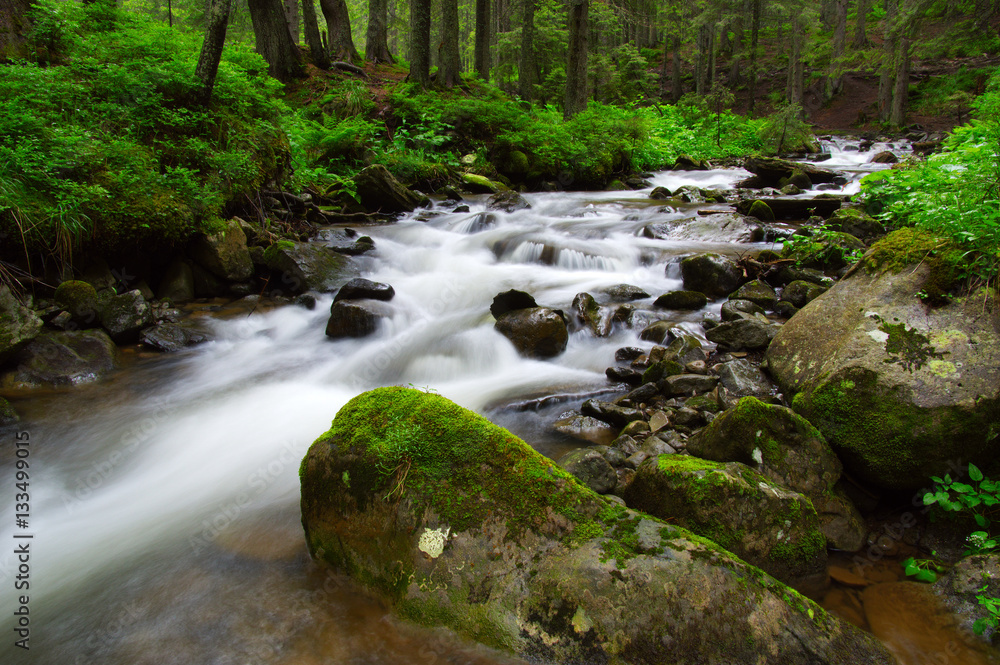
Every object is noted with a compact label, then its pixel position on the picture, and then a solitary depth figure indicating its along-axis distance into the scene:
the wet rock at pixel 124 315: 6.18
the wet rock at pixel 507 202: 12.41
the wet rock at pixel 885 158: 18.60
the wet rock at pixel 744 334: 5.57
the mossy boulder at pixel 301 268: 8.03
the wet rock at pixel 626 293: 7.46
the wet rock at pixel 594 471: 3.53
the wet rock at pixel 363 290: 7.61
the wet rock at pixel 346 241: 9.34
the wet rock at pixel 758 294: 6.68
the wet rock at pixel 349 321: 7.06
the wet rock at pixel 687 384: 4.89
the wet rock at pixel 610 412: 4.67
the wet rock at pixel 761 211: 10.57
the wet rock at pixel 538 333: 6.29
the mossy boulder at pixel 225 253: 7.45
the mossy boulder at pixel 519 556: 2.21
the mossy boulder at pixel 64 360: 5.30
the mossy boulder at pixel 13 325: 5.09
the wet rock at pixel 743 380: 4.70
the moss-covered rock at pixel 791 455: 3.30
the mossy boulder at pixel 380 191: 11.63
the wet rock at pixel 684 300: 6.99
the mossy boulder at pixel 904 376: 3.28
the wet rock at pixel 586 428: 4.60
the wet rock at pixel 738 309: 6.19
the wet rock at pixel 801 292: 6.48
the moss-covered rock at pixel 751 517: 2.85
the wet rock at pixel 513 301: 6.80
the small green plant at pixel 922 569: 2.97
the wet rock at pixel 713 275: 7.37
